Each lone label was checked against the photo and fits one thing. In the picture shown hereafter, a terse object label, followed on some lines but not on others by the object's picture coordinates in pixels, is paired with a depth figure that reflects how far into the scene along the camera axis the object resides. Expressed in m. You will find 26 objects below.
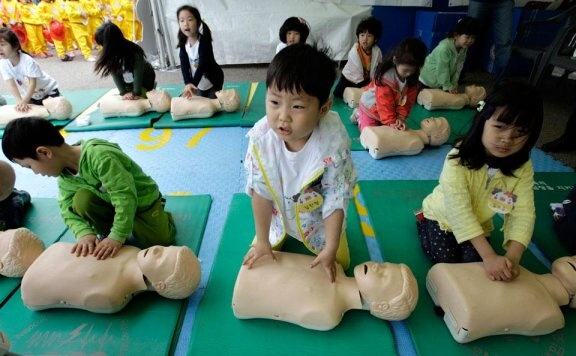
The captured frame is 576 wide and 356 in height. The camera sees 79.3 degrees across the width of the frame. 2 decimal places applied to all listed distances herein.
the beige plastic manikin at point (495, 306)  1.08
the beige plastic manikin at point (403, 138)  2.21
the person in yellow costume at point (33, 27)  5.32
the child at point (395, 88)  2.05
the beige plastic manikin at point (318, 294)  1.13
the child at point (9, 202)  1.65
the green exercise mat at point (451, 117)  2.64
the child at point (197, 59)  2.80
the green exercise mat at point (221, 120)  2.71
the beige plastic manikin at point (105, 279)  1.17
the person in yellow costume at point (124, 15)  5.21
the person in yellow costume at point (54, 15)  5.30
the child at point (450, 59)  2.96
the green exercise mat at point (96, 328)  1.13
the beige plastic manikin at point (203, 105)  2.73
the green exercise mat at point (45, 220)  1.61
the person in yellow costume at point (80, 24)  5.26
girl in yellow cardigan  1.04
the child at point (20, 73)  2.64
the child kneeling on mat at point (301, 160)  0.91
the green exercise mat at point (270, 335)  1.12
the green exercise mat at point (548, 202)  1.51
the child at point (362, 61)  3.12
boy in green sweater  1.17
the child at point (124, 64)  2.65
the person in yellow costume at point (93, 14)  5.27
